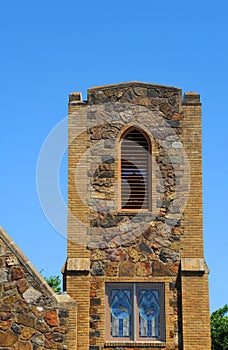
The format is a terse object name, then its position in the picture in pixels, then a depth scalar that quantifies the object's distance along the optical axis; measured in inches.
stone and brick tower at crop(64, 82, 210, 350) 746.8
